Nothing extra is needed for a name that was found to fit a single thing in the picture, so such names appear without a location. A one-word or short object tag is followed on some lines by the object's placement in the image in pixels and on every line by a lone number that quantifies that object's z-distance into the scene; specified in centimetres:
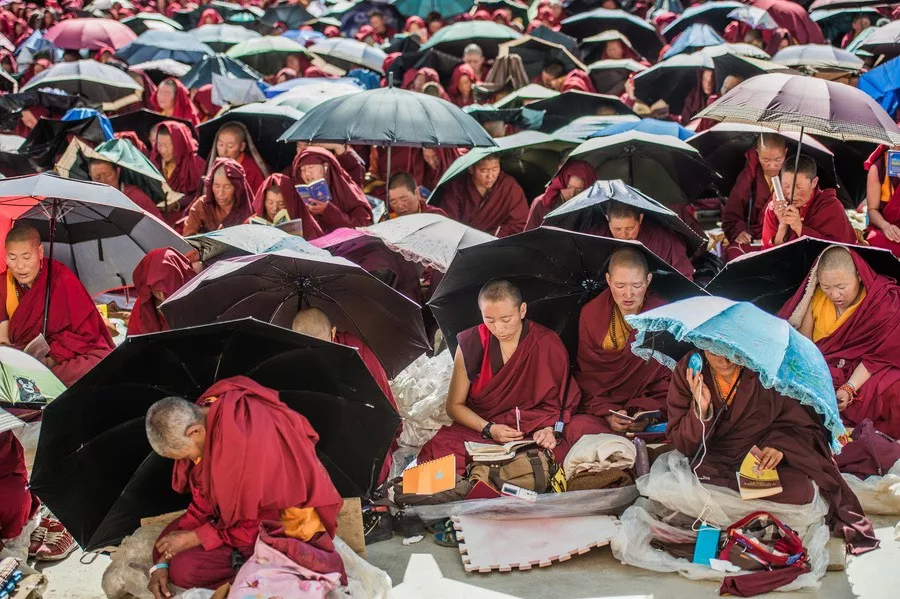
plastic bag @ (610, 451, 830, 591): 1027
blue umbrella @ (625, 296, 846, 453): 953
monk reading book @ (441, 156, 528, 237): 1816
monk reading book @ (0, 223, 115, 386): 1328
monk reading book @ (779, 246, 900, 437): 1186
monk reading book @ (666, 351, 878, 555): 1045
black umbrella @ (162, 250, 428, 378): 1144
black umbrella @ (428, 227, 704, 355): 1220
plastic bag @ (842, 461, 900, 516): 1109
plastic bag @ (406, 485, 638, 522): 1127
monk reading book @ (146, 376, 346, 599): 893
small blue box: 1023
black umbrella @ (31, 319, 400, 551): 937
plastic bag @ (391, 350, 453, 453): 1310
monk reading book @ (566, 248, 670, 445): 1195
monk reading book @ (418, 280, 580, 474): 1198
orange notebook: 1141
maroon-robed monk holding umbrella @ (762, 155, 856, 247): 1470
